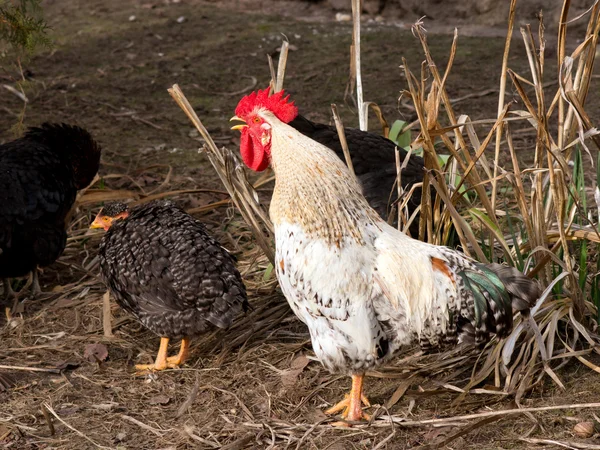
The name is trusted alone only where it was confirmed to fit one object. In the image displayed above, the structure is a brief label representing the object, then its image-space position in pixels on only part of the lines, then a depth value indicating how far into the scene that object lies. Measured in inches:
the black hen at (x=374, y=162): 196.2
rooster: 139.7
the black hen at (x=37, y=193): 207.8
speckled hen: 167.0
